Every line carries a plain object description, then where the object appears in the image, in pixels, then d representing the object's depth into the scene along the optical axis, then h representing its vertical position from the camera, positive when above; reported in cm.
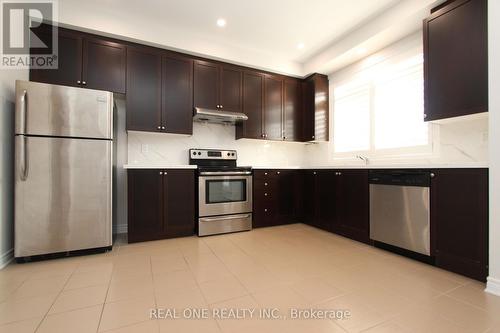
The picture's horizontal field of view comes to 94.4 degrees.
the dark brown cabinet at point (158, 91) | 305 +104
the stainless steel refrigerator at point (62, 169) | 223 -3
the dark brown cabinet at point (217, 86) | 344 +124
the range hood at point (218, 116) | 333 +75
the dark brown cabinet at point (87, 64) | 269 +125
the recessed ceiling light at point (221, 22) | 302 +191
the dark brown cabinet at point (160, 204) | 288 -49
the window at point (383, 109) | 283 +81
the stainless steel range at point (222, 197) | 324 -45
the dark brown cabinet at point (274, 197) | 364 -51
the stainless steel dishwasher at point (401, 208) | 229 -46
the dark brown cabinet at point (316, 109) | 404 +102
